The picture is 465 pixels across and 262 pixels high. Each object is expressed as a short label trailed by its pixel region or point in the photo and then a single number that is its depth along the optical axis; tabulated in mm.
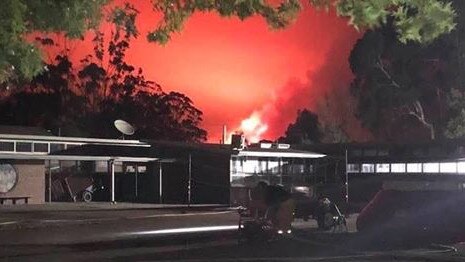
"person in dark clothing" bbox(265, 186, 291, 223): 18797
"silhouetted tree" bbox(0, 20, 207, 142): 61125
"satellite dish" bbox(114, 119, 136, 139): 39812
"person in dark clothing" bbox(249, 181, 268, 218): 19156
